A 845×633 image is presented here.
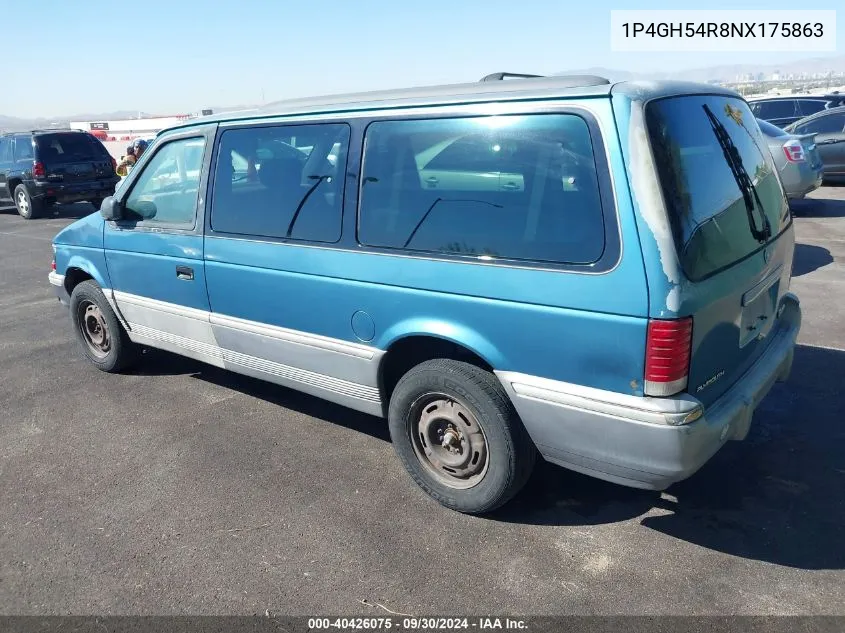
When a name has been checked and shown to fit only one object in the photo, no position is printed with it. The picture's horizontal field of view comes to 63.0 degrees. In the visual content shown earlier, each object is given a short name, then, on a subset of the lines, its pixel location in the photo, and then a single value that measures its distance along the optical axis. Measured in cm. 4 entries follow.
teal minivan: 265
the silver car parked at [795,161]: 938
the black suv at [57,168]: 1473
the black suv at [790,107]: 1648
